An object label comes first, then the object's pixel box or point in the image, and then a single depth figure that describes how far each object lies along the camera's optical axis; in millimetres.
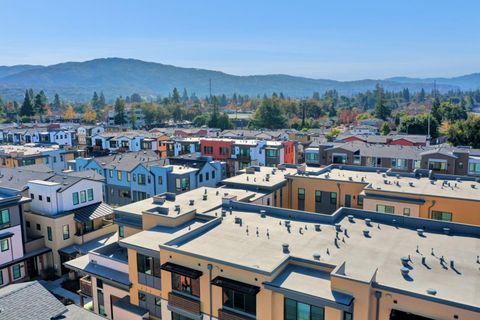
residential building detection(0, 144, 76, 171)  63469
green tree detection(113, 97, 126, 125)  152000
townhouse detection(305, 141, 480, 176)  56375
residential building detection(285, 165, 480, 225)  30484
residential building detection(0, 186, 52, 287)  32938
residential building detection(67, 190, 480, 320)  16734
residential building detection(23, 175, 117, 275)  35938
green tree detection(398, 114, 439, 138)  107938
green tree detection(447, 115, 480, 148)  79312
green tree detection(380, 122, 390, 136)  118688
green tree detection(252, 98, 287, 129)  138500
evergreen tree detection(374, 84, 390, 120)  159975
